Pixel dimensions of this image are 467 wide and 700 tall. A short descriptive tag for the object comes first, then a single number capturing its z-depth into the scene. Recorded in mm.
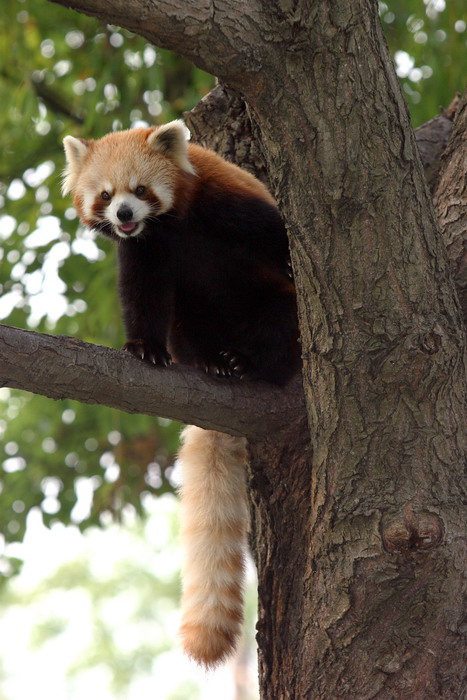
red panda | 5863
